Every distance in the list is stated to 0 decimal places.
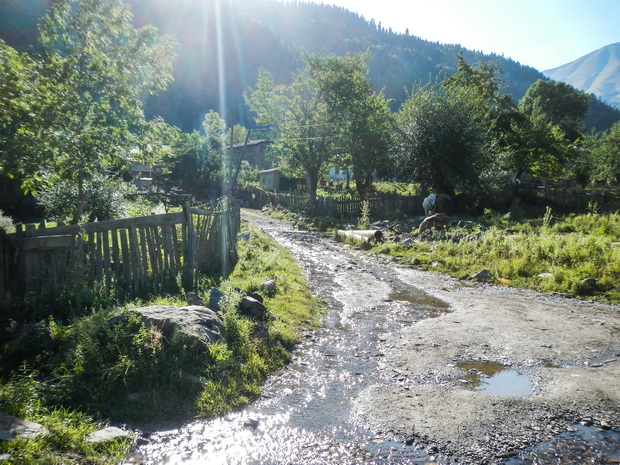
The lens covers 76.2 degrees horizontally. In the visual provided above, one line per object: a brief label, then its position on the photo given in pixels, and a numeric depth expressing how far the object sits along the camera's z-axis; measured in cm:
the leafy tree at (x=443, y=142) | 2695
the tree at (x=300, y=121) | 3606
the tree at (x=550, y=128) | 3588
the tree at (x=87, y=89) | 650
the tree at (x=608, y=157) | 4822
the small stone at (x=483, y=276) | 1215
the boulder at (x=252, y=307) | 727
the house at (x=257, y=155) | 7725
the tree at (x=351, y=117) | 3594
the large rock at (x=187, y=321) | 549
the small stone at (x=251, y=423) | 443
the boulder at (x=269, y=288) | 913
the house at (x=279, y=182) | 5756
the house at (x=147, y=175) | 4281
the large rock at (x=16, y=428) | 344
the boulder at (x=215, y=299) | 701
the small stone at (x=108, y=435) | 385
